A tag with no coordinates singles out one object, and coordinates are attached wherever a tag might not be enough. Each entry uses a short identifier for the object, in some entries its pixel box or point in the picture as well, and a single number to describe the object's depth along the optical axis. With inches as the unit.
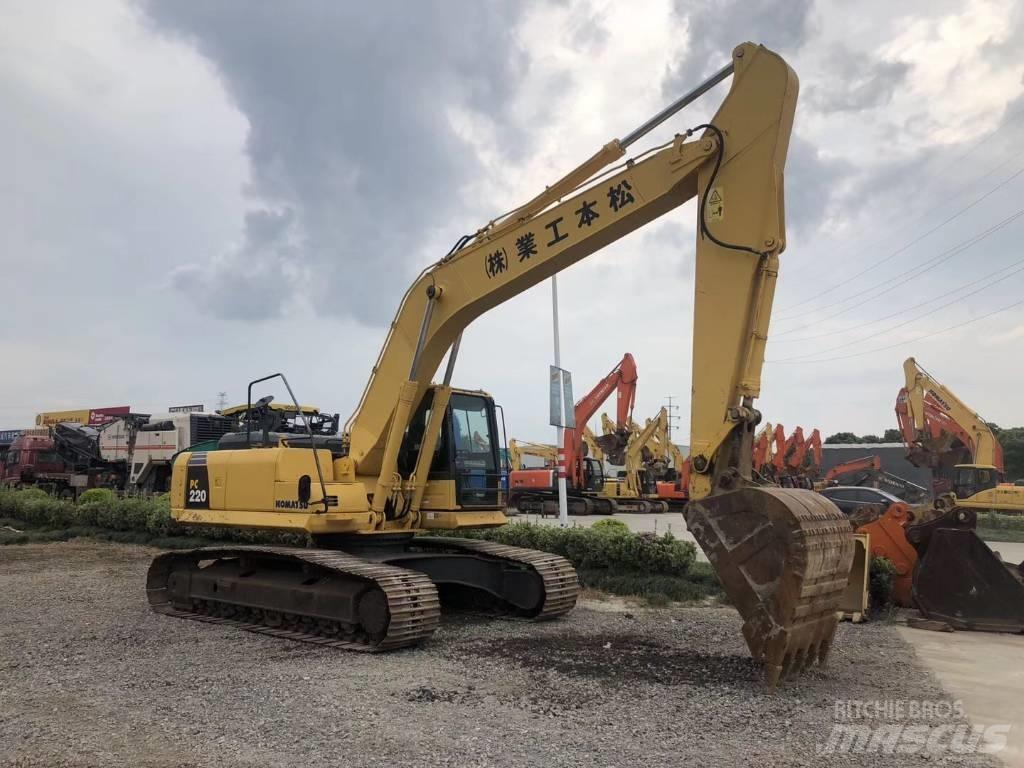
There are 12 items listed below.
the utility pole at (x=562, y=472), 607.0
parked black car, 809.5
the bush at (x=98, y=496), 756.8
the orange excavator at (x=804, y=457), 1293.1
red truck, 1135.6
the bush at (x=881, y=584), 377.1
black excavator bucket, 343.6
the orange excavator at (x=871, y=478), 1157.2
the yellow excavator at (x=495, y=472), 230.8
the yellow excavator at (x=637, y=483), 1169.4
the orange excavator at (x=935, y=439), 1061.1
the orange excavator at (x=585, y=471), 1107.9
